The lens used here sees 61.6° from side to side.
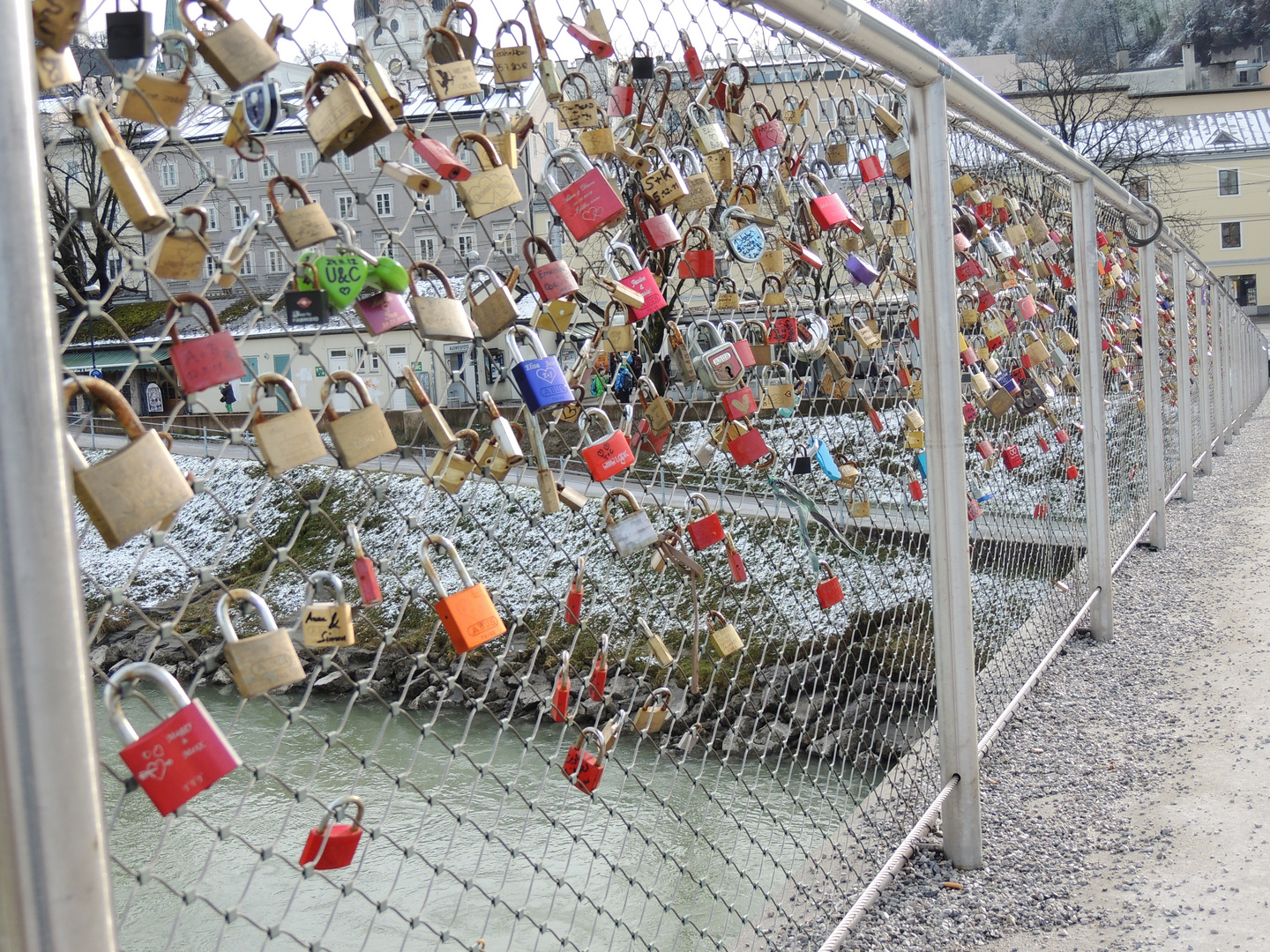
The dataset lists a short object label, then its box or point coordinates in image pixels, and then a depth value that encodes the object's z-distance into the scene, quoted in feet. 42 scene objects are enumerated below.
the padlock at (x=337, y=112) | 2.82
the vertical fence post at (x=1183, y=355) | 20.18
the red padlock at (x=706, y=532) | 4.91
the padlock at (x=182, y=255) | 2.63
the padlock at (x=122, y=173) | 2.41
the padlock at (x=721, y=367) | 4.91
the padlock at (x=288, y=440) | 2.89
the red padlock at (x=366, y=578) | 3.28
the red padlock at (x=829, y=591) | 6.29
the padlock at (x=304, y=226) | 2.89
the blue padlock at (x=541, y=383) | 3.71
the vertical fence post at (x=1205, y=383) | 24.88
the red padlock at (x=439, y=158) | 3.32
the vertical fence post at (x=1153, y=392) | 15.67
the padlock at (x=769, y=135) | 5.69
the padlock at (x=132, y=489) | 2.19
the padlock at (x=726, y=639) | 5.17
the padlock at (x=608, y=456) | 4.22
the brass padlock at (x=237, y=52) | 2.67
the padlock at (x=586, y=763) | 4.51
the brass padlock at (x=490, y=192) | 3.47
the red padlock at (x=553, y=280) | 3.96
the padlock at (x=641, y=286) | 4.46
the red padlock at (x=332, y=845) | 3.44
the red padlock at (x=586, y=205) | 3.84
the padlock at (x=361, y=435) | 3.10
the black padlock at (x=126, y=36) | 2.58
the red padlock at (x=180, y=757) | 2.46
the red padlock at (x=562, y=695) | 4.38
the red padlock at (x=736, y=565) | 5.42
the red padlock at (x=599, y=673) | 4.87
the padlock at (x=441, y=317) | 3.36
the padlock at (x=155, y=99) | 2.58
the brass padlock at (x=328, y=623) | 3.20
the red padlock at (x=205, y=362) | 2.63
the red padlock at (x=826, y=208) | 6.01
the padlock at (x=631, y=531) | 4.50
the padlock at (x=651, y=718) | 4.91
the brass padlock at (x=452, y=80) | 3.38
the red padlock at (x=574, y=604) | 4.62
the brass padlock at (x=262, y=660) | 2.78
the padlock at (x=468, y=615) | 3.48
